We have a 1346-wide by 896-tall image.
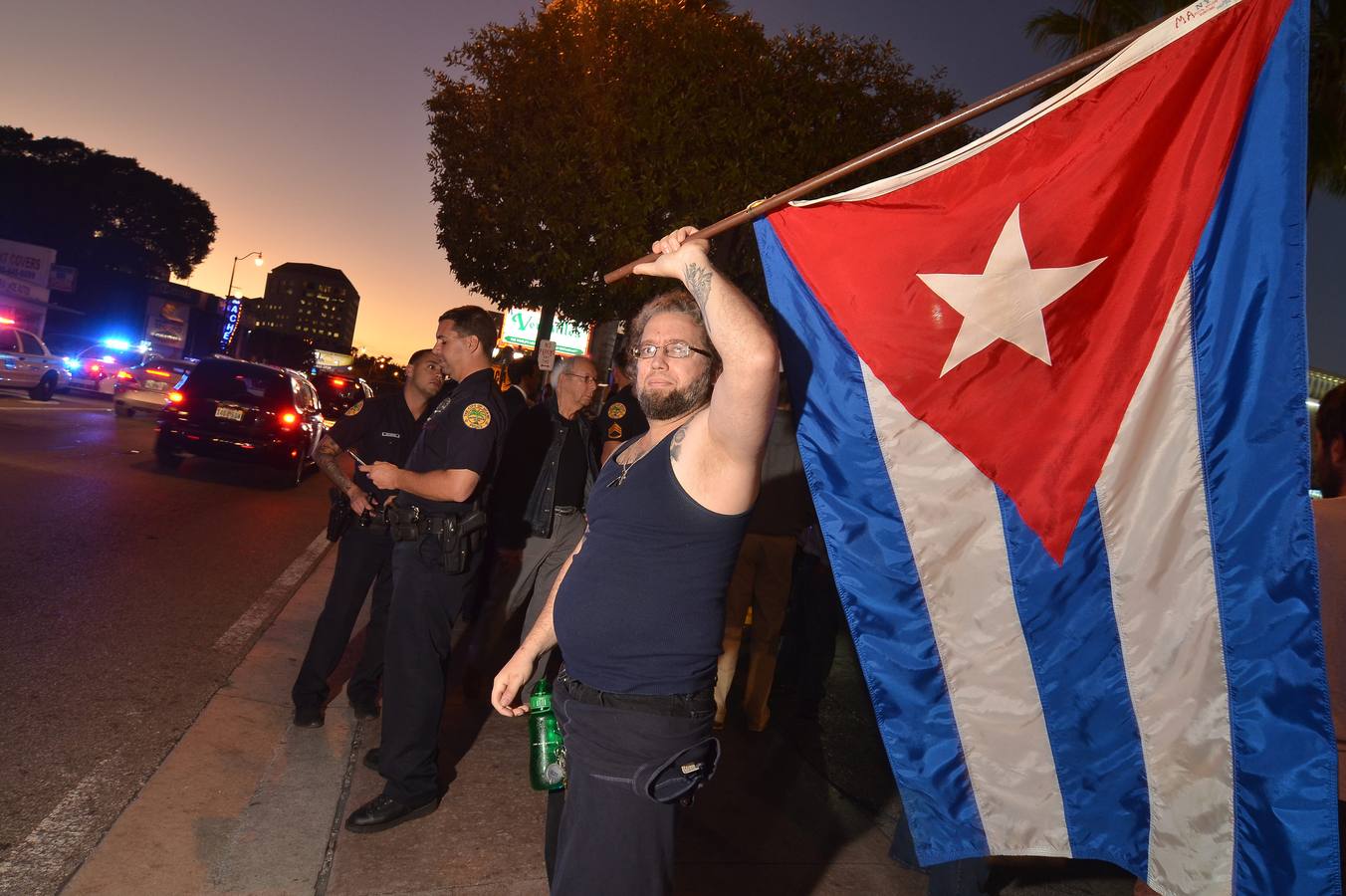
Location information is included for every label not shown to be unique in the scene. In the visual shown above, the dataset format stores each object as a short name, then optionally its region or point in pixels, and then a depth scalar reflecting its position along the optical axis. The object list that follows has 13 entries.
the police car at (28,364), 22.41
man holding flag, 2.22
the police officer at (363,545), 4.98
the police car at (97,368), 26.80
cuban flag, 2.53
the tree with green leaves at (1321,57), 10.59
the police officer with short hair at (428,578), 4.02
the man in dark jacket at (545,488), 5.61
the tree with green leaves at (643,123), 13.87
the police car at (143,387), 20.00
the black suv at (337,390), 31.22
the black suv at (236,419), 13.67
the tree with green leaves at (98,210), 72.38
